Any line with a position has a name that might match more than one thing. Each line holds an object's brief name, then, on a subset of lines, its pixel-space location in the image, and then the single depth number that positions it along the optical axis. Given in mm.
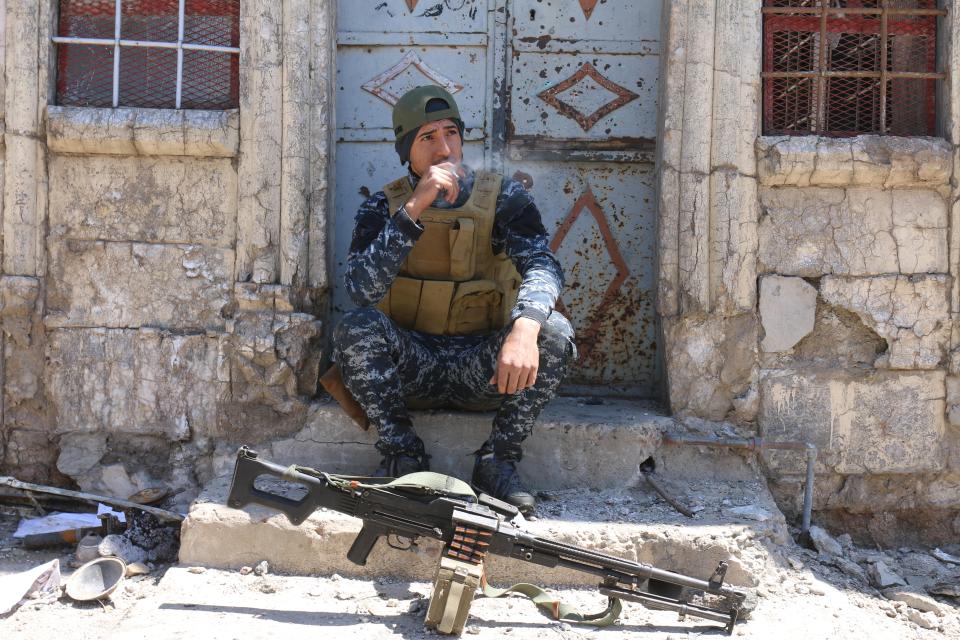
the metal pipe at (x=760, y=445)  3617
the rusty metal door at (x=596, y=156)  4164
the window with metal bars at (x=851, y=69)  3713
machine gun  2768
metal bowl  2973
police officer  3203
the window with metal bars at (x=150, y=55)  3752
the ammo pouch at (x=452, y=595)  2676
